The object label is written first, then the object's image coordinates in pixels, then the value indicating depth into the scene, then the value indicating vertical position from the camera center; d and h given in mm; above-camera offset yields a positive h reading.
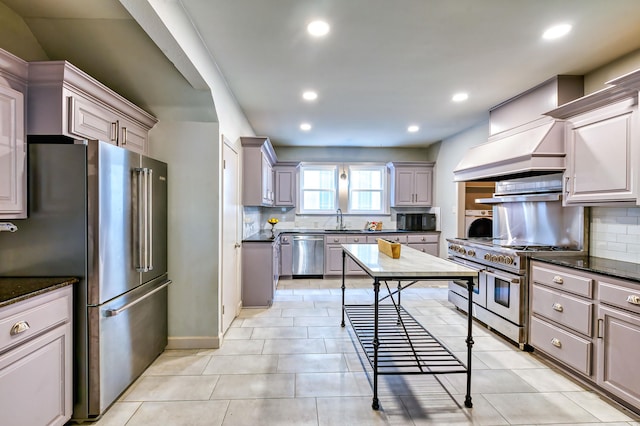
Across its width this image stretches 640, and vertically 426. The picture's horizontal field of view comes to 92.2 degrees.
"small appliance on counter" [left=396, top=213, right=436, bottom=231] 6184 -210
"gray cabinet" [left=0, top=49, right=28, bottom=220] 1651 +392
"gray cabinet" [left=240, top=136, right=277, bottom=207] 4176 +565
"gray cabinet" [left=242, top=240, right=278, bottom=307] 4027 -822
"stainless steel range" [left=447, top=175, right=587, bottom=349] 2879 -360
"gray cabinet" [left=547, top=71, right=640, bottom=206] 2176 +522
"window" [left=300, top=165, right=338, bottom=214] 6512 +463
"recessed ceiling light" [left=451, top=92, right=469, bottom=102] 3471 +1326
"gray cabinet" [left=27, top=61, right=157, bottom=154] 1794 +666
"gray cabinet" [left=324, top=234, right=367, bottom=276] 5793 -718
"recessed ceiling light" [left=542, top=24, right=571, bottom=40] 2148 +1294
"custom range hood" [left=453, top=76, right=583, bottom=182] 2795 +742
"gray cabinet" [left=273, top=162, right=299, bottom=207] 6086 +548
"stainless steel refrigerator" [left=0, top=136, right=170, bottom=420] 1848 -219
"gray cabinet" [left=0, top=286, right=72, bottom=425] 1431 -771
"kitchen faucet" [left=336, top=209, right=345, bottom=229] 6488 -191
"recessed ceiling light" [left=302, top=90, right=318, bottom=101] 3439 +1329
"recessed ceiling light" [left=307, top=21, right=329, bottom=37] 2133 +1298
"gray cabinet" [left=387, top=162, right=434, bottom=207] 6242 +575
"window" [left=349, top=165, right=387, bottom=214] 6551 +473
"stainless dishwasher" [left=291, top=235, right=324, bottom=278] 5793 -832
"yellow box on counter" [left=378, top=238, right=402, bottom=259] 2564 -324
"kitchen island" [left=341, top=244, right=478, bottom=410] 1988 -1105
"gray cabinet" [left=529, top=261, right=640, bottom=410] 1958 -825
